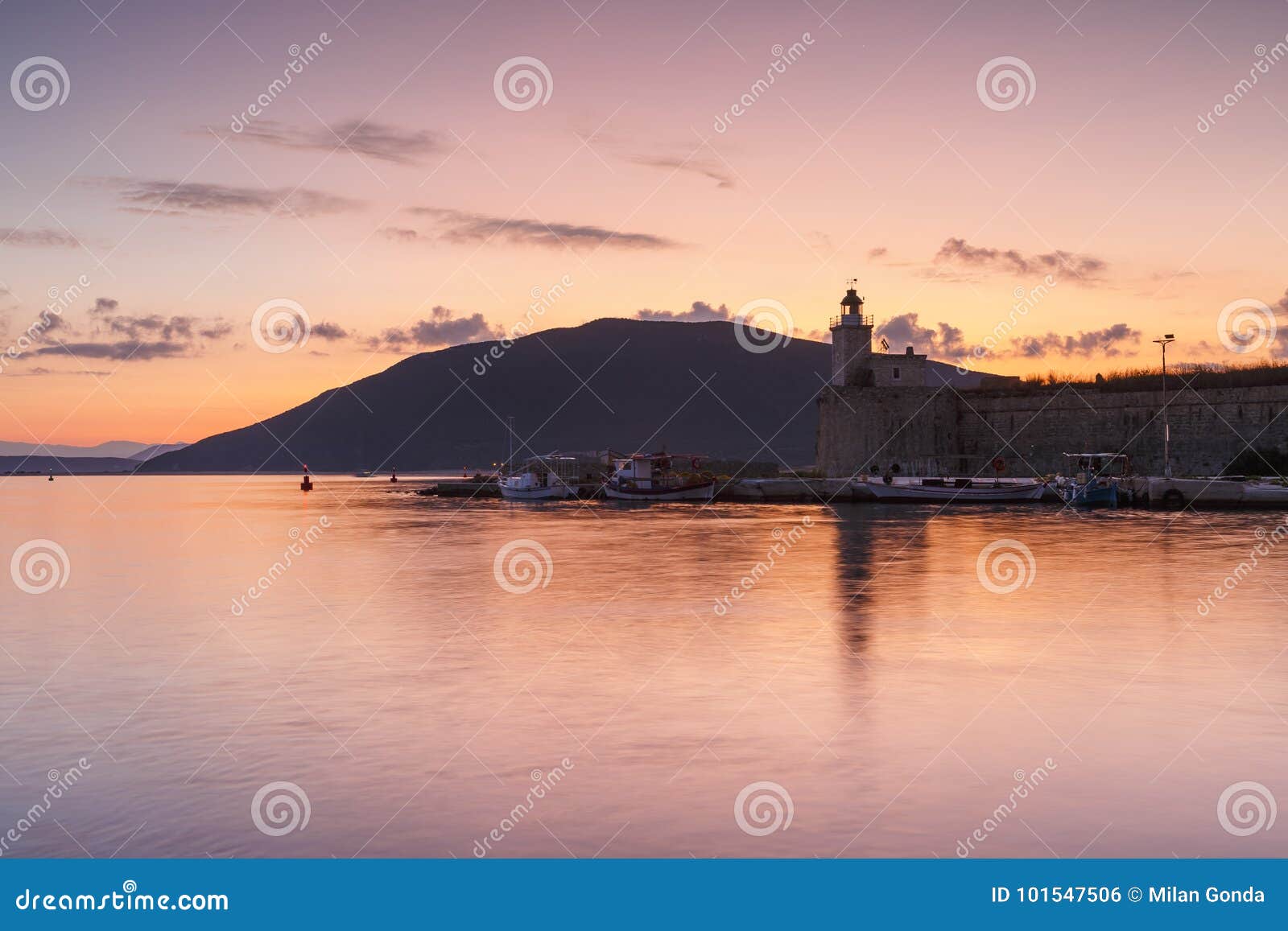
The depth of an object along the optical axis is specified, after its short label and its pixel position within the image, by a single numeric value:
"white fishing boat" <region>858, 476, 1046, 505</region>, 56.75
